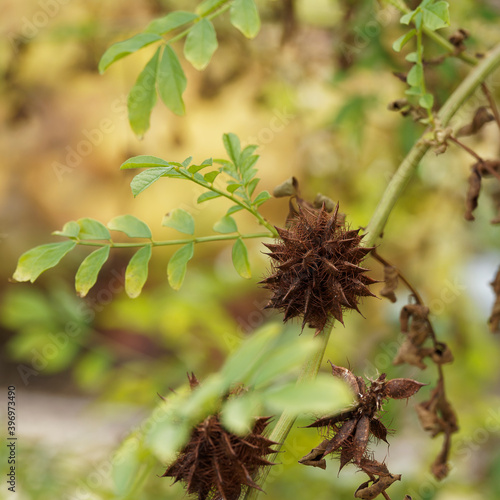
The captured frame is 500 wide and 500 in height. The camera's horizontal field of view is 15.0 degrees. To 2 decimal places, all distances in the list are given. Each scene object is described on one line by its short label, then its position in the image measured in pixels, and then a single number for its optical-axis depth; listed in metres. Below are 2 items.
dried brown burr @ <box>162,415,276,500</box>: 0.48
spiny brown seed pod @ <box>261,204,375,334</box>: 0.49
